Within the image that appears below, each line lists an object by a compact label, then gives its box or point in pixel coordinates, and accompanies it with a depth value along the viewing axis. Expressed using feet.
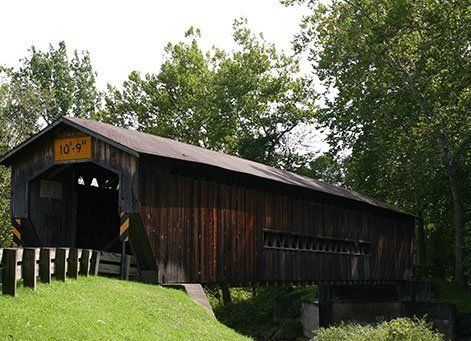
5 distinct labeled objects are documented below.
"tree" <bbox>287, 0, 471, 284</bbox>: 77.41
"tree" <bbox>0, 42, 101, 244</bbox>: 102.63
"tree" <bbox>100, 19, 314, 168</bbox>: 123.34
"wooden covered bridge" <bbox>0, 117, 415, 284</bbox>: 48.24
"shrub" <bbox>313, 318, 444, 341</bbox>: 44.19
